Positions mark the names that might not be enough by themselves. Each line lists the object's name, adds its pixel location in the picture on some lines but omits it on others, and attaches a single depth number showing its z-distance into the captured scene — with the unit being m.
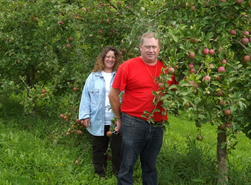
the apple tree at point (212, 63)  2.39
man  2.79
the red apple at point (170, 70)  2.46
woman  3.77
